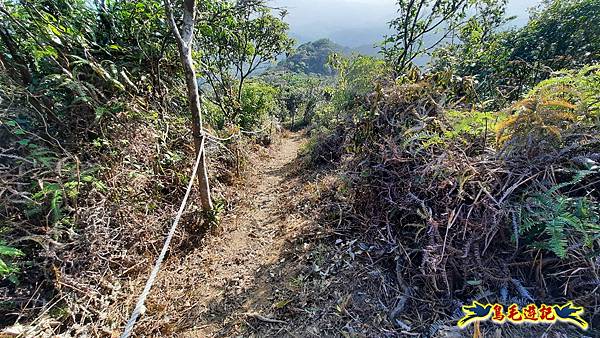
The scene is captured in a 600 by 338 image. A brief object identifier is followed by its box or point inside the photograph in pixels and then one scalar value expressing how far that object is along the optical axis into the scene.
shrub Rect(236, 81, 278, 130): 9.80
